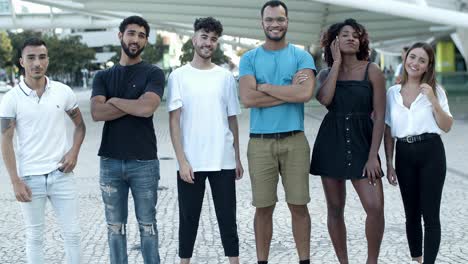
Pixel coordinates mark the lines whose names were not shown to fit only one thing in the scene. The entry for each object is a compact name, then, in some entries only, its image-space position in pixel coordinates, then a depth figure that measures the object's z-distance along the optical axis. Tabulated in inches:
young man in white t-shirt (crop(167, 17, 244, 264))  201.8
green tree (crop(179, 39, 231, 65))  1581.4
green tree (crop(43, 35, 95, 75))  2783.0
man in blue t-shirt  200.7
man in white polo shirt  187.6
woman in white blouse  198.4
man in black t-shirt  192.1
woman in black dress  199.6
